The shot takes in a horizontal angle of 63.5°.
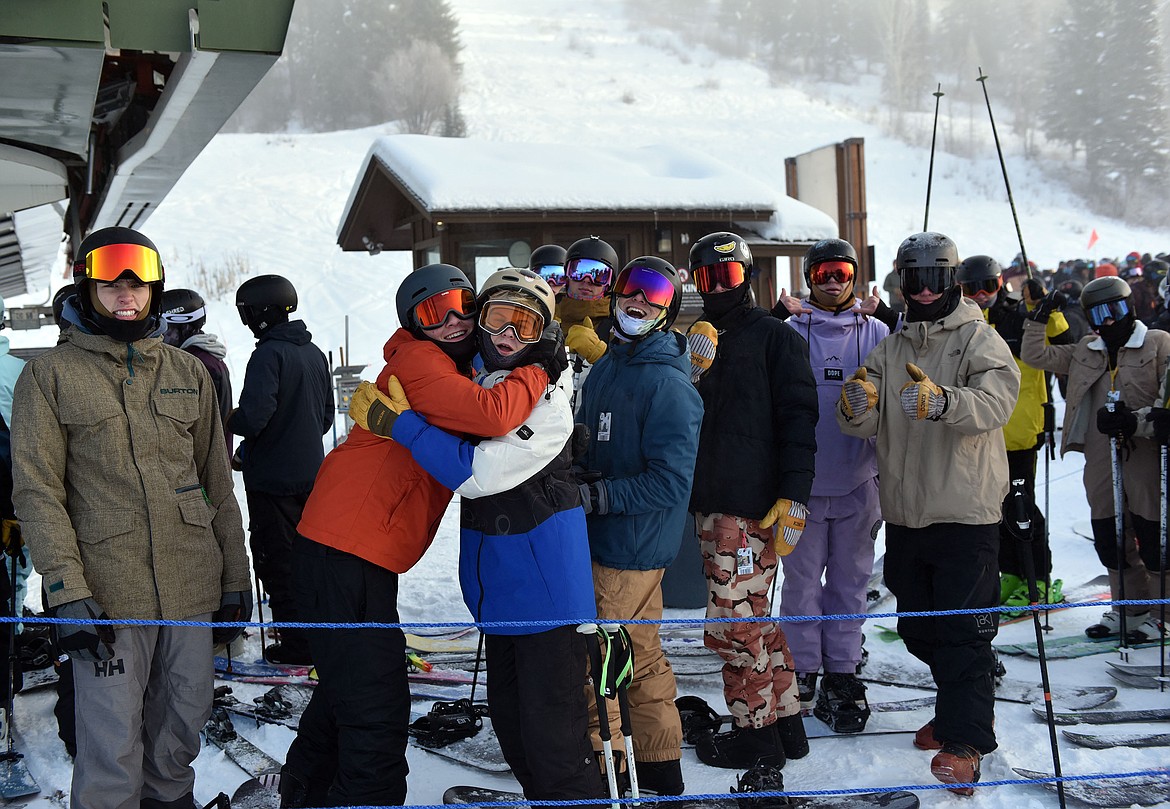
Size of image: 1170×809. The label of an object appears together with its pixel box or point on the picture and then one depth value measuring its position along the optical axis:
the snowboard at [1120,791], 3.74
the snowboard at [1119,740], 4.19
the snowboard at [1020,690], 4.71
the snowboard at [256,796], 3.84
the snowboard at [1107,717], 4.48
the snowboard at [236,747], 4.18
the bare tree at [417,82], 63.61
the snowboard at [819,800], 3.74
